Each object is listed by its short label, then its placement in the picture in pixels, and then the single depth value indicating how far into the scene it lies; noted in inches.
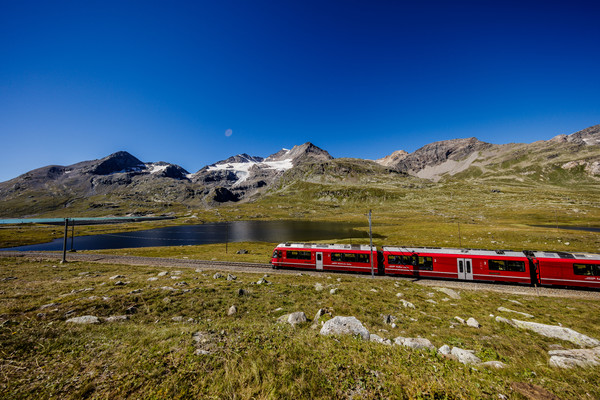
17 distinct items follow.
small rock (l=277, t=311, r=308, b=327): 499.5
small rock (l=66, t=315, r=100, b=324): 426.0
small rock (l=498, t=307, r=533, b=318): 660.4
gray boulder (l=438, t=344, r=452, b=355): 382.6
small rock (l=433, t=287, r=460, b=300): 847.4
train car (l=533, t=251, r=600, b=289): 1035.9
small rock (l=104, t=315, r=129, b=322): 467.0
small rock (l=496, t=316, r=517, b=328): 588.7
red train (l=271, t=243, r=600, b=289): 1068.5
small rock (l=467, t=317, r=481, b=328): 561.9
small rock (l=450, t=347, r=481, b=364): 335.9
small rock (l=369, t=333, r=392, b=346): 388.3
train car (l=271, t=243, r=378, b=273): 1373.0
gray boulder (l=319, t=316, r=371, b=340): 402.6
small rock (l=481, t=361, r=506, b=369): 313.1
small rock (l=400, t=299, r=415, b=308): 698.0
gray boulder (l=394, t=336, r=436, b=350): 378.1
